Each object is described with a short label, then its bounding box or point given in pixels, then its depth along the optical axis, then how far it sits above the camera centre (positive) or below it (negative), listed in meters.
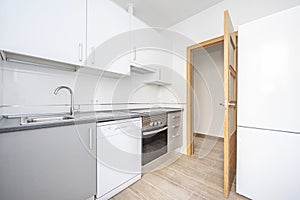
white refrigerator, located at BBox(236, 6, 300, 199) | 1.02 -0.07
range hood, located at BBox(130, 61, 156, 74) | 1.85 +0.50
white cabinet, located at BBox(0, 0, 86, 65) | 0.90 +0.57
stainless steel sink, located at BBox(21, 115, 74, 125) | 1.06 -0.17
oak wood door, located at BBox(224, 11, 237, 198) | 1.25 -0.01
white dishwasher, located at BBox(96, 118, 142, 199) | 1.18 -0.56
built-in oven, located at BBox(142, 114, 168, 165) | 1.63 -0.51
